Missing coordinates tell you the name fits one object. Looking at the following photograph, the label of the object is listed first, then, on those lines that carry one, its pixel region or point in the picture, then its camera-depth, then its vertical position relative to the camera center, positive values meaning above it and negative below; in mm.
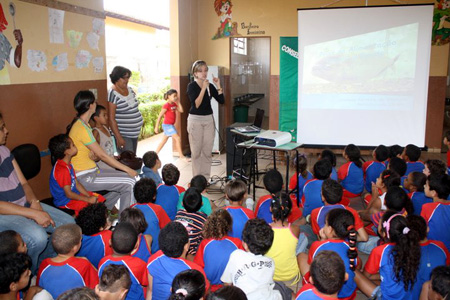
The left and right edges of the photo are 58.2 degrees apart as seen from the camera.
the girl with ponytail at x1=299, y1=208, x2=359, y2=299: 2303 -884
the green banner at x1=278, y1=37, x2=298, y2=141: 6941 +69
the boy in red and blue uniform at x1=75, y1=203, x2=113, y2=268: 2459 -894
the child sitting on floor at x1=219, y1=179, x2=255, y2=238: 2818 -854
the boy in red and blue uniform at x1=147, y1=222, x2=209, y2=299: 2043 -879
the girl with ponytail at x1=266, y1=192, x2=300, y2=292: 2531 -959
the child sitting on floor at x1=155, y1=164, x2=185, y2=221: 3271 -846
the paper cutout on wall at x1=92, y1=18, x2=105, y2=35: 4219 +649
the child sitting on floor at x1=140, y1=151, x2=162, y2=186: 3840 -745
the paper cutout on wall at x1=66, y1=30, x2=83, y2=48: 3832 +484
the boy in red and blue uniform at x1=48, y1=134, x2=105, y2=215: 2963 -666
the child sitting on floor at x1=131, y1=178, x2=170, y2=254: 2847 -852
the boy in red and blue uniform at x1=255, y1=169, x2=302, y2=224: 3086 -861
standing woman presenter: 4797 -375
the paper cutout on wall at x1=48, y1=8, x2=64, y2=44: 3564 +556
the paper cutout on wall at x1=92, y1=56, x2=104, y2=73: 4258 +257
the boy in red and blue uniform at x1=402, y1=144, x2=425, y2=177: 4180 -734
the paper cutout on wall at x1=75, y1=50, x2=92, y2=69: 3980 +288
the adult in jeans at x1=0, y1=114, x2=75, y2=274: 2395 -771
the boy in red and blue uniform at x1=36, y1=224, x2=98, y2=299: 2053 -920
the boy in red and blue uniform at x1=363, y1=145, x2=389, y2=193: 4332 -836
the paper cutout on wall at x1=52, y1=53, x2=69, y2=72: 3666 +232
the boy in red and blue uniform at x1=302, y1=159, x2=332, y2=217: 3562 -860
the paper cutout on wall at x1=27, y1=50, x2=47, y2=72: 3355 +232
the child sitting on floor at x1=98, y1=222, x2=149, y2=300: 2115 -890
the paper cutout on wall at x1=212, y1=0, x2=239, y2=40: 7129 +1205
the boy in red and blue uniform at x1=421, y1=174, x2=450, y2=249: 2785 -834
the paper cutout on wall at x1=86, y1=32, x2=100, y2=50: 4145 +501
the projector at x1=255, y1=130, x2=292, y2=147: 4238 -532
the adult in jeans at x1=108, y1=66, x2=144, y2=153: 4191 -249
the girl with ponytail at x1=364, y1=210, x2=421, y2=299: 2166 -931
